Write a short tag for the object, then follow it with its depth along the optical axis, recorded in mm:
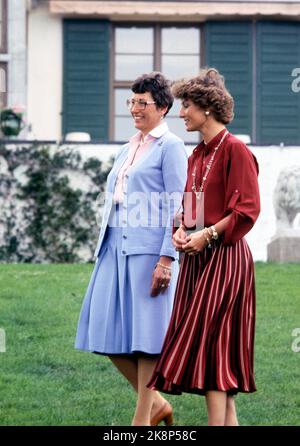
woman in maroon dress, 11414
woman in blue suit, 12828
